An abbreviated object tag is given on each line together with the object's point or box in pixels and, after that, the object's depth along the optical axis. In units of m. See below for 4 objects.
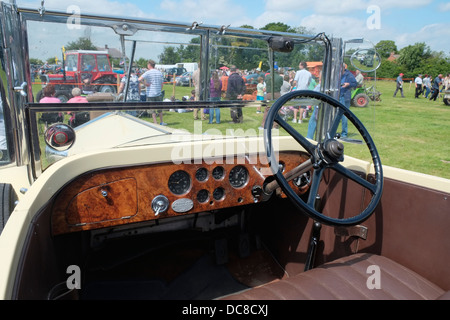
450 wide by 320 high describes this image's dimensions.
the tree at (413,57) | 33.44
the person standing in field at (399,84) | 21.25
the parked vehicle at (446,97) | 17.05
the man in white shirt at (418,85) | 21.16
